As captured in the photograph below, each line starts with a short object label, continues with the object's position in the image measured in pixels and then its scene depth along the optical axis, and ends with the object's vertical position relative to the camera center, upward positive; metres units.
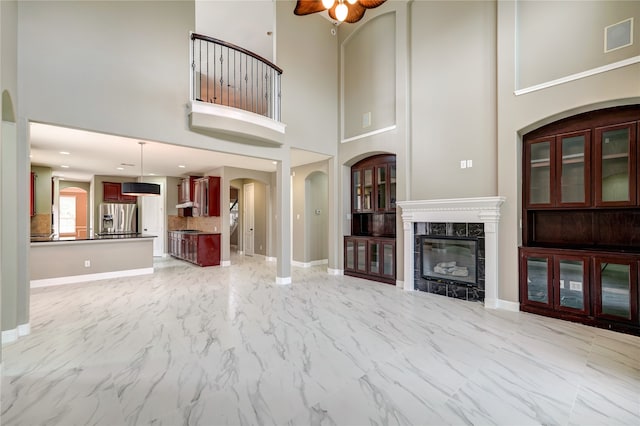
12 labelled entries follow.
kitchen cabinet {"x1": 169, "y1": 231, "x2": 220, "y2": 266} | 7.76 -0.95
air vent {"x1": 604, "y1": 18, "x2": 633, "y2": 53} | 3.32 +2.06
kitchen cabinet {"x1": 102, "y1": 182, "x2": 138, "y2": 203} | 9.62 +0.70
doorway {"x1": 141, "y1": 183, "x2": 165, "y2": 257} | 9.95 -0.18
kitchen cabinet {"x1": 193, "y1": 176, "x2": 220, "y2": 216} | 8.08 +0.49
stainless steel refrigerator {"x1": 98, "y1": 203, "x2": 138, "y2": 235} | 9.57 -0.14
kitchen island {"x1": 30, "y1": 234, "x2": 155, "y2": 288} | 5.50 -0.91
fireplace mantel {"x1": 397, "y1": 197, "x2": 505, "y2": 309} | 4.28 -0.08
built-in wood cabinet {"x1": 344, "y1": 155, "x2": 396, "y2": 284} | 5.91 -0.20
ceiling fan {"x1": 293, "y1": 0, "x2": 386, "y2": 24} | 3.75 +2.92
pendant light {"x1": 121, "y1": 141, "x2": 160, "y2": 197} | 6.02 +0.54
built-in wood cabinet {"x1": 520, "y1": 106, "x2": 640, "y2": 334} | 3.41 -0.11
